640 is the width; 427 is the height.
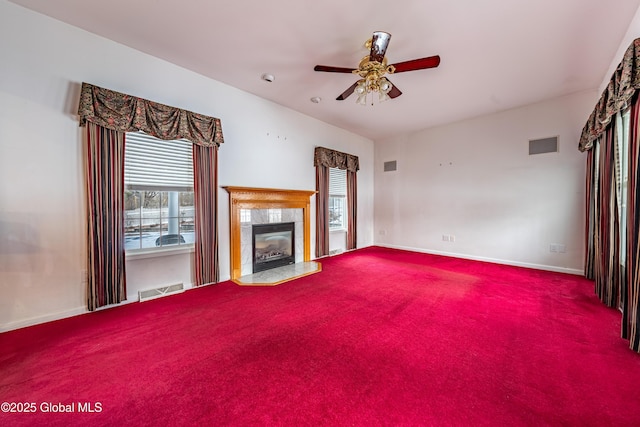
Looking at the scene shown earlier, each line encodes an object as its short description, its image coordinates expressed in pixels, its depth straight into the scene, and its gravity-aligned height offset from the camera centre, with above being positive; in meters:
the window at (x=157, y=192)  2.91 +0.26
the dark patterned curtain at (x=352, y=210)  5.86 +0.00
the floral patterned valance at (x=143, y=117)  2.47 +1.14
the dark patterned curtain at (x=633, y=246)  1.86 -0.32
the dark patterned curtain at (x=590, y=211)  3.41 -0.06
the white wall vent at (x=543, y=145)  4.14 +1.12
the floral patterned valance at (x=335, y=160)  5.06 +1.16
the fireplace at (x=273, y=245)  4.05 -0.62
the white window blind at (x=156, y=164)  2.88 +0.63
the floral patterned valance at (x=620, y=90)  1.87 +1.06
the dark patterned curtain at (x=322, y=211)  5.11 -0.01
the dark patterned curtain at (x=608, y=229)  2.57 -0.26
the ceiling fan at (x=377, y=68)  2.17 +1.45
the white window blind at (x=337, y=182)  5.59 +0.69
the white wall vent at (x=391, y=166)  6.26 +1.18
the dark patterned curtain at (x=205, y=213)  3.31 -0.02
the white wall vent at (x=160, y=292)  2.90 -1.02
